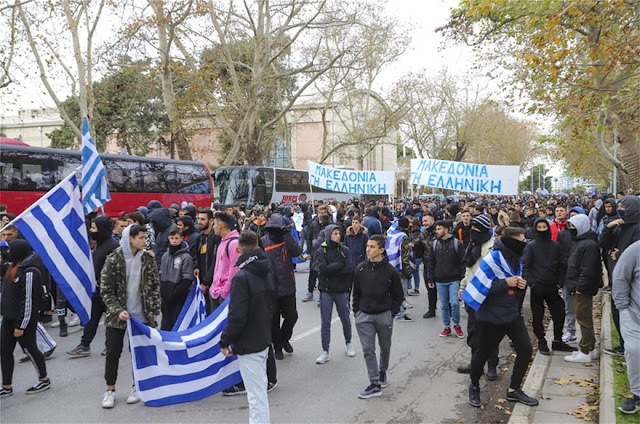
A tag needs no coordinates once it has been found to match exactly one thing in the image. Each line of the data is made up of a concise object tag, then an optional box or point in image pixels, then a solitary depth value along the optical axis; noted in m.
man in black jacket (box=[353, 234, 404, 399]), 5.10
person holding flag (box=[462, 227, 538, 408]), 4.76
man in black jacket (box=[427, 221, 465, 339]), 7.18
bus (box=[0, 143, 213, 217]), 16.30
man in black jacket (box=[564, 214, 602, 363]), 5.77
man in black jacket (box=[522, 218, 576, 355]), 6.23
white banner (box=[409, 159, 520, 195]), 14.49
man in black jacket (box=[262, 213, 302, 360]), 6.12
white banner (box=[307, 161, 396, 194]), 17.09
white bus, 26.50
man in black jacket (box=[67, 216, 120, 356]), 6.36
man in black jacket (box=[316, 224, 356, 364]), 6.29
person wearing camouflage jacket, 4.86
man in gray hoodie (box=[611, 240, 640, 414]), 4.37
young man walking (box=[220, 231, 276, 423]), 3.97
